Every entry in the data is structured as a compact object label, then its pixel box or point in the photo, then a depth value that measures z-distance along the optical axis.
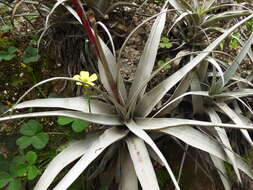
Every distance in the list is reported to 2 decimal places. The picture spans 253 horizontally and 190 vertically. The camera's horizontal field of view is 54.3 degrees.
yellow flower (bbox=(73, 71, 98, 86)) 0.21
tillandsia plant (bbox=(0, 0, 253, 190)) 0.20
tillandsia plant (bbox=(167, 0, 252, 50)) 0.30
